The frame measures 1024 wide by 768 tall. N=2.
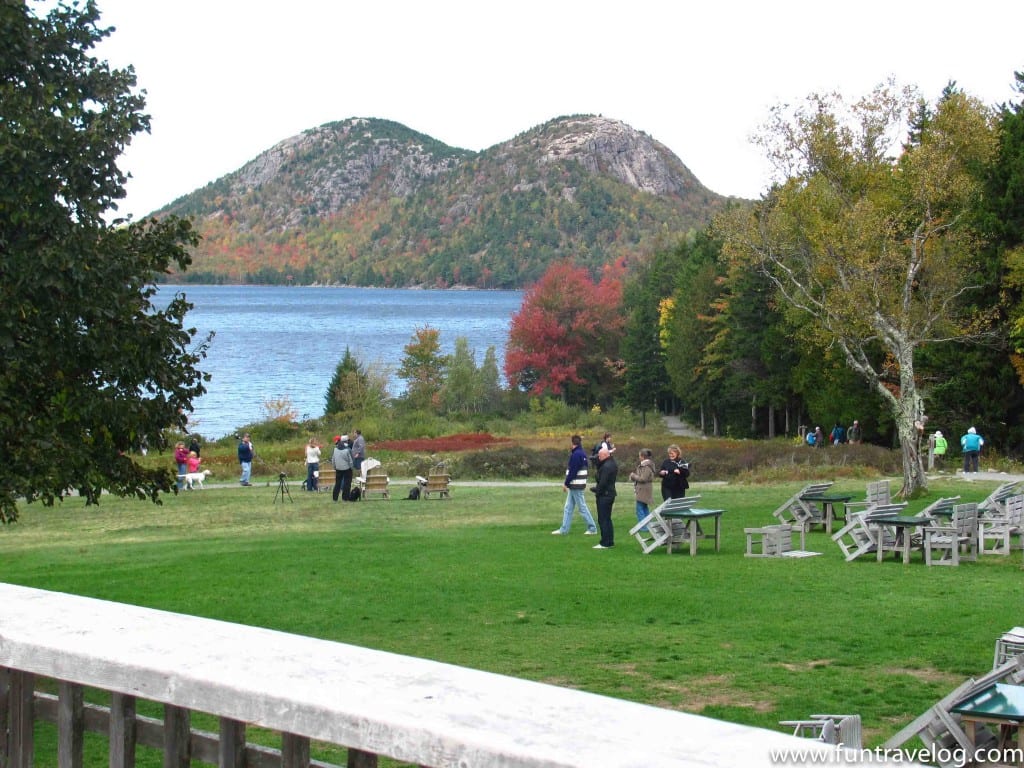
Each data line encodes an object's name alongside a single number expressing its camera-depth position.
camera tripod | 30.42
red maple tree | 86.81
